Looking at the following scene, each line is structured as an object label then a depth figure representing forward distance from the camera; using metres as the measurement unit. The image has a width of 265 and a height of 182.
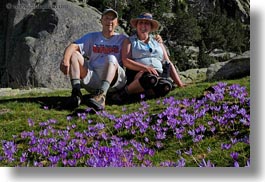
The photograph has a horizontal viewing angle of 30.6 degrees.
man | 5.77
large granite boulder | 9.14
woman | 5.97
